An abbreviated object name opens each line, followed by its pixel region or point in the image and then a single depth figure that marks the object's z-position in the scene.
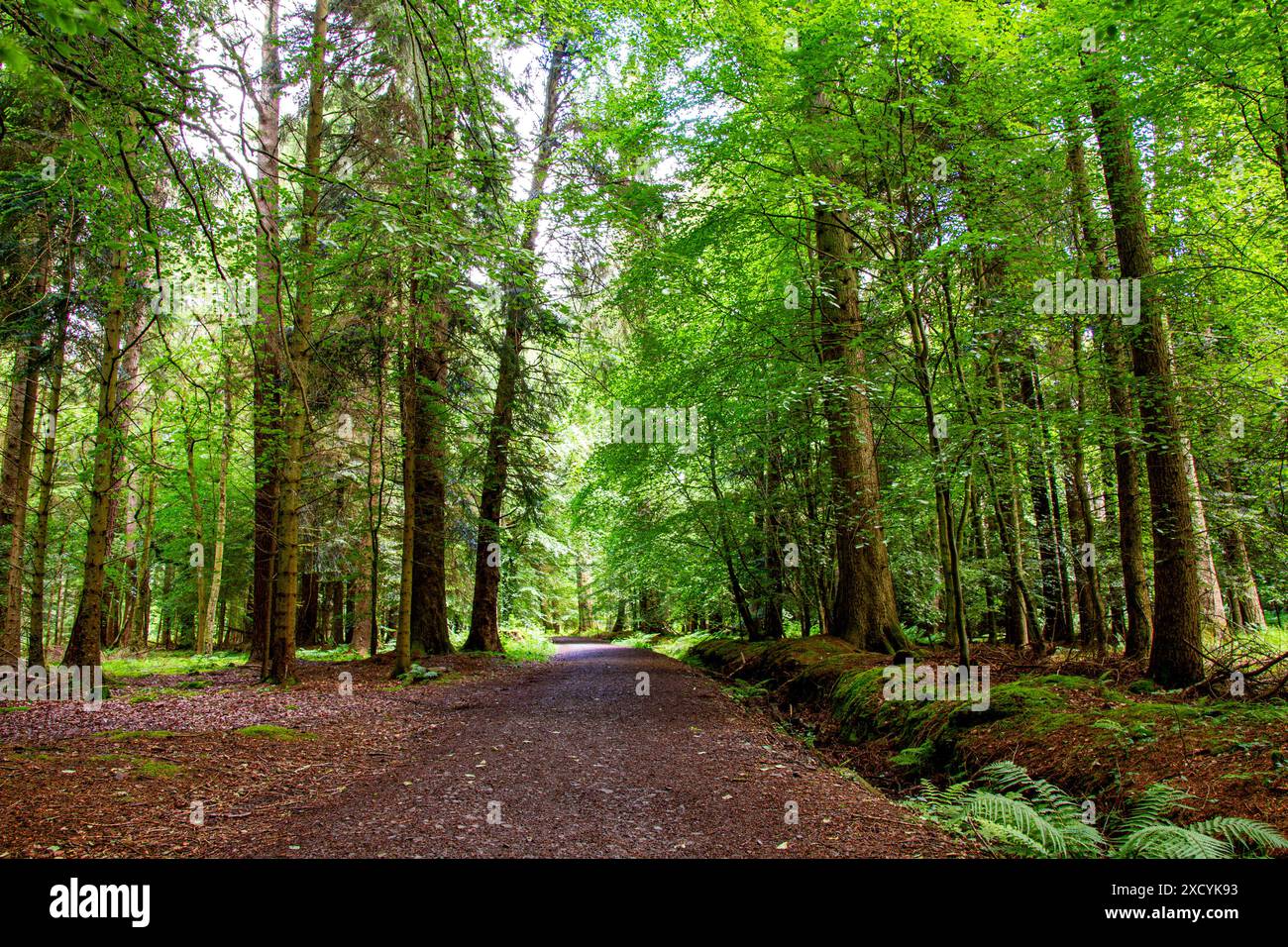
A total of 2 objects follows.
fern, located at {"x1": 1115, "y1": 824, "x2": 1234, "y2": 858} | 2.88
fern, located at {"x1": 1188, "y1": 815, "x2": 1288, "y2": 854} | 2.91
